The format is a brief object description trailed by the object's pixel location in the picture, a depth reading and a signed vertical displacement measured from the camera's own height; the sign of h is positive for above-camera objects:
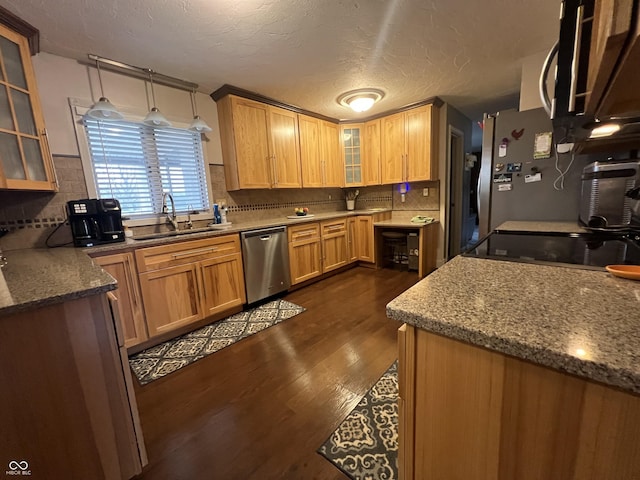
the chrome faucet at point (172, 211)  2.60 +0.00
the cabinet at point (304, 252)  3.12 -0.62
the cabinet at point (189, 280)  2.04 -0.62
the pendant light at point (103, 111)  1.95 +0.79
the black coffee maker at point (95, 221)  1.90 -0.05
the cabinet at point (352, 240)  3.96 -0.61
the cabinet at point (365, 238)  3.93 -0.60
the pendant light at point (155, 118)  2.20 +0.79
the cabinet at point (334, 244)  3.56 -0.62
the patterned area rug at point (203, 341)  1.86 -1.10
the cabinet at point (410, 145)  3.52 +0.71
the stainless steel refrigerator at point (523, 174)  2.05 +0.13
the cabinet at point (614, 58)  0.39 +0.22
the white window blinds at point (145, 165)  2.27 +0.45
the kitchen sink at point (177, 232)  2.35 -0.22
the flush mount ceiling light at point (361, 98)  3.00 +1.21
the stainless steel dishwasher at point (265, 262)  2.66 -0.61
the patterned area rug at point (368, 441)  1.12 -1.14
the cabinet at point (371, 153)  3.97 +0.71
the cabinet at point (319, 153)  3.65 +0.71
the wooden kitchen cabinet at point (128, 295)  1.87 -0.60
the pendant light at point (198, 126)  2.49 +0.79
